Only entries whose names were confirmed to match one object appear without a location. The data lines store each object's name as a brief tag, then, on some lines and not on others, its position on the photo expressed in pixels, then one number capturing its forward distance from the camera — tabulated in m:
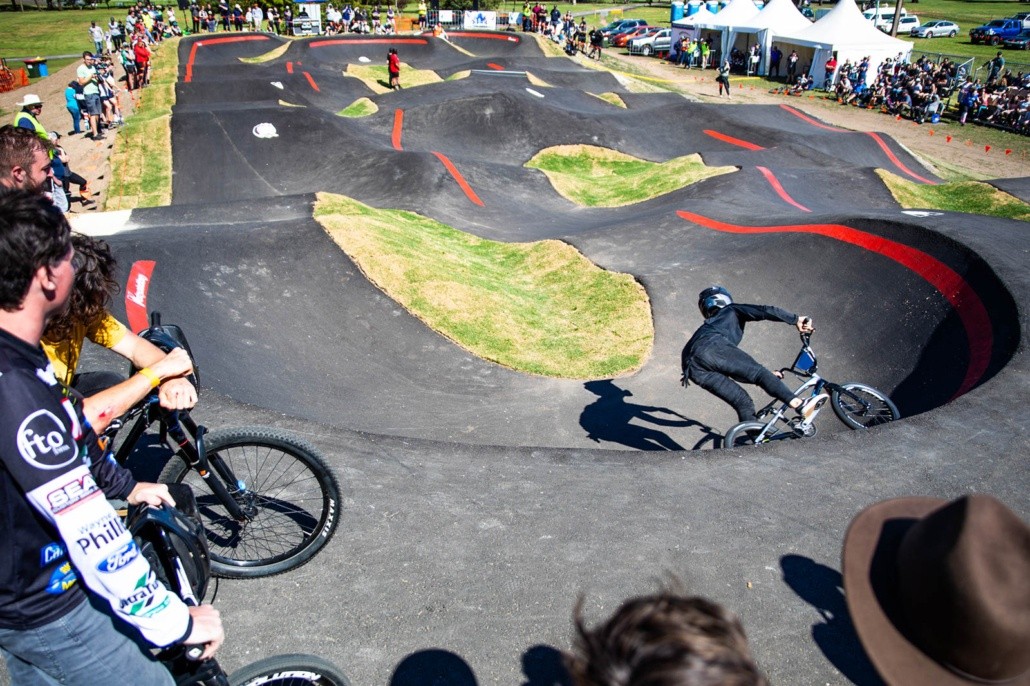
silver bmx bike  7.30
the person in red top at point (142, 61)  29.35
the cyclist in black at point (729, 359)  7.29
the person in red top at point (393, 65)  33.75
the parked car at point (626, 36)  56.44
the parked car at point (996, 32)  50.75
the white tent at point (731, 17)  46.31
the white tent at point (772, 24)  42.53
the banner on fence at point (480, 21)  56.81
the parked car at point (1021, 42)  48.99
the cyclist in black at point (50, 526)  2.11
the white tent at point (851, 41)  37.12
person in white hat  10.90
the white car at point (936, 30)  55.81
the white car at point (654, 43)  54.91
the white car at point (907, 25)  56.88
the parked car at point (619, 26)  59.69
